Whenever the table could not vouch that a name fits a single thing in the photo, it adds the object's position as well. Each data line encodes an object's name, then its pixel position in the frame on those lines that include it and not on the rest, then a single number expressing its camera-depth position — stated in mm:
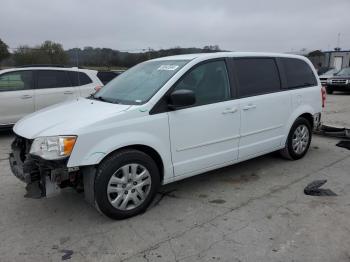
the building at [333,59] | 35250
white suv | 7893
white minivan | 3494
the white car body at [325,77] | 19923
